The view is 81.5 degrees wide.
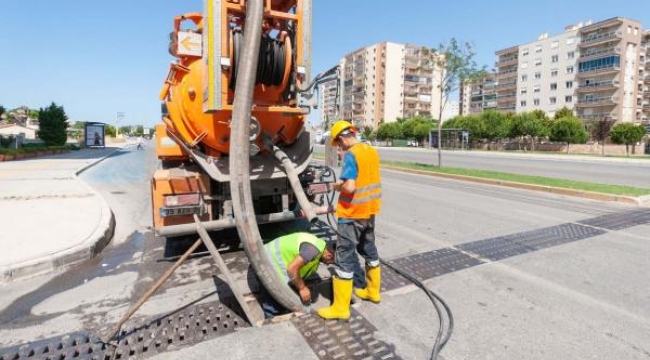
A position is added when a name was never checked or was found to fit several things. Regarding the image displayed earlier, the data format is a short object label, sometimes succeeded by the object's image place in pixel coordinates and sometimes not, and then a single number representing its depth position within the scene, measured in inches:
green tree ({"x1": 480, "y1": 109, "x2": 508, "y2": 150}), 2036.2
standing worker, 128.2
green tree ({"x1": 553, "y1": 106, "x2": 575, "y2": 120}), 2132.8
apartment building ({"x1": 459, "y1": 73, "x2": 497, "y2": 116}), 3344.0
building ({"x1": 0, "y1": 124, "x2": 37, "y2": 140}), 1758.2
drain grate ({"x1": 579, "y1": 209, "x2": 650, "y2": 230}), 249.6
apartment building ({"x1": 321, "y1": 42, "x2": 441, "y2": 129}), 3651.6
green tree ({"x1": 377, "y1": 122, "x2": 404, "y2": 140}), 2896.2
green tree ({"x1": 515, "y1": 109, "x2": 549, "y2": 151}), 1921.8
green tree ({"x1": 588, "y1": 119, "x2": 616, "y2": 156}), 2016.0
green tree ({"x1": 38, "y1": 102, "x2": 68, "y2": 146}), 1130.7
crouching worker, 128.8
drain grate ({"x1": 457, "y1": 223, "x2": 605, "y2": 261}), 193.2
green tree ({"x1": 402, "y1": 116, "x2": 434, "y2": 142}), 2593.5
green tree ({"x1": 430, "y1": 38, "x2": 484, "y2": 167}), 614.5
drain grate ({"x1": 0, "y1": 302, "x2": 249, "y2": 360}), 105.6
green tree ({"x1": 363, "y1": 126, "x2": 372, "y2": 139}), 3382.9
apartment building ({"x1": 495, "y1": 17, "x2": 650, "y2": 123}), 2394.2
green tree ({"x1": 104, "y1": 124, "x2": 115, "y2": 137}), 3376.0
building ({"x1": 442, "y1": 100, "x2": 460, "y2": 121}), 4403.3
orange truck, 131.0
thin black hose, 106.9
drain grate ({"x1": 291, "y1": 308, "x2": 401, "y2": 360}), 105.3
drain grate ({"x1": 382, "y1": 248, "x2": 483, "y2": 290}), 165.5
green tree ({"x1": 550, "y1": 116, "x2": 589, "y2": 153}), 1818.4
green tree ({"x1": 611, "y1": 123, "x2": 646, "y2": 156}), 1720.0
